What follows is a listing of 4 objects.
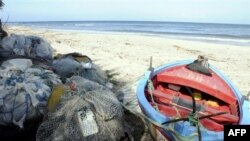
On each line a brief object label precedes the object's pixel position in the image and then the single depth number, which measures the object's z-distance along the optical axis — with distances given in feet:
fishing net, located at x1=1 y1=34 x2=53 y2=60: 18.39
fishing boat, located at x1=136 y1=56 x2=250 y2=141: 10.36
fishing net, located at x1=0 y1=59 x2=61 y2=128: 11.94
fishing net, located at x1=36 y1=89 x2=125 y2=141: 9.98
